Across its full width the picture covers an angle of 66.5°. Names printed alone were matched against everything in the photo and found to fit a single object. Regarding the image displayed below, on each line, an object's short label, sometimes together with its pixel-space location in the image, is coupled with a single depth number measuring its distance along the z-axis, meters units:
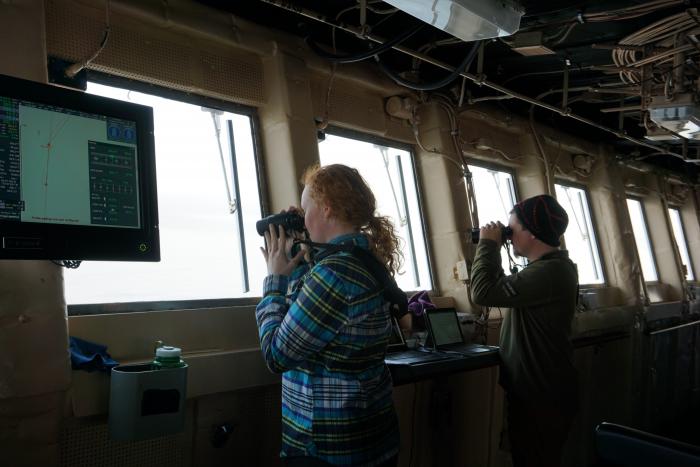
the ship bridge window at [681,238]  6.38
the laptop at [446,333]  2.44
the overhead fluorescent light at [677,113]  2.79
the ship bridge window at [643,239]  5.69
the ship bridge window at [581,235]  4.61
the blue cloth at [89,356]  1.58
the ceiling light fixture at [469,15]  1.69
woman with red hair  1.25
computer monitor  1.20
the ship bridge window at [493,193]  3.74
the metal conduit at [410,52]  2.18
